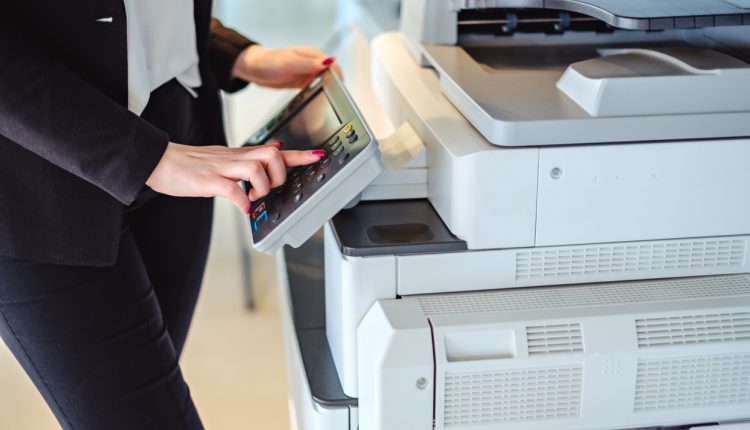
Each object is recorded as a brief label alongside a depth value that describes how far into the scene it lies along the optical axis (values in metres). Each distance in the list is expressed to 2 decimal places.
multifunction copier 0.82
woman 0.79
